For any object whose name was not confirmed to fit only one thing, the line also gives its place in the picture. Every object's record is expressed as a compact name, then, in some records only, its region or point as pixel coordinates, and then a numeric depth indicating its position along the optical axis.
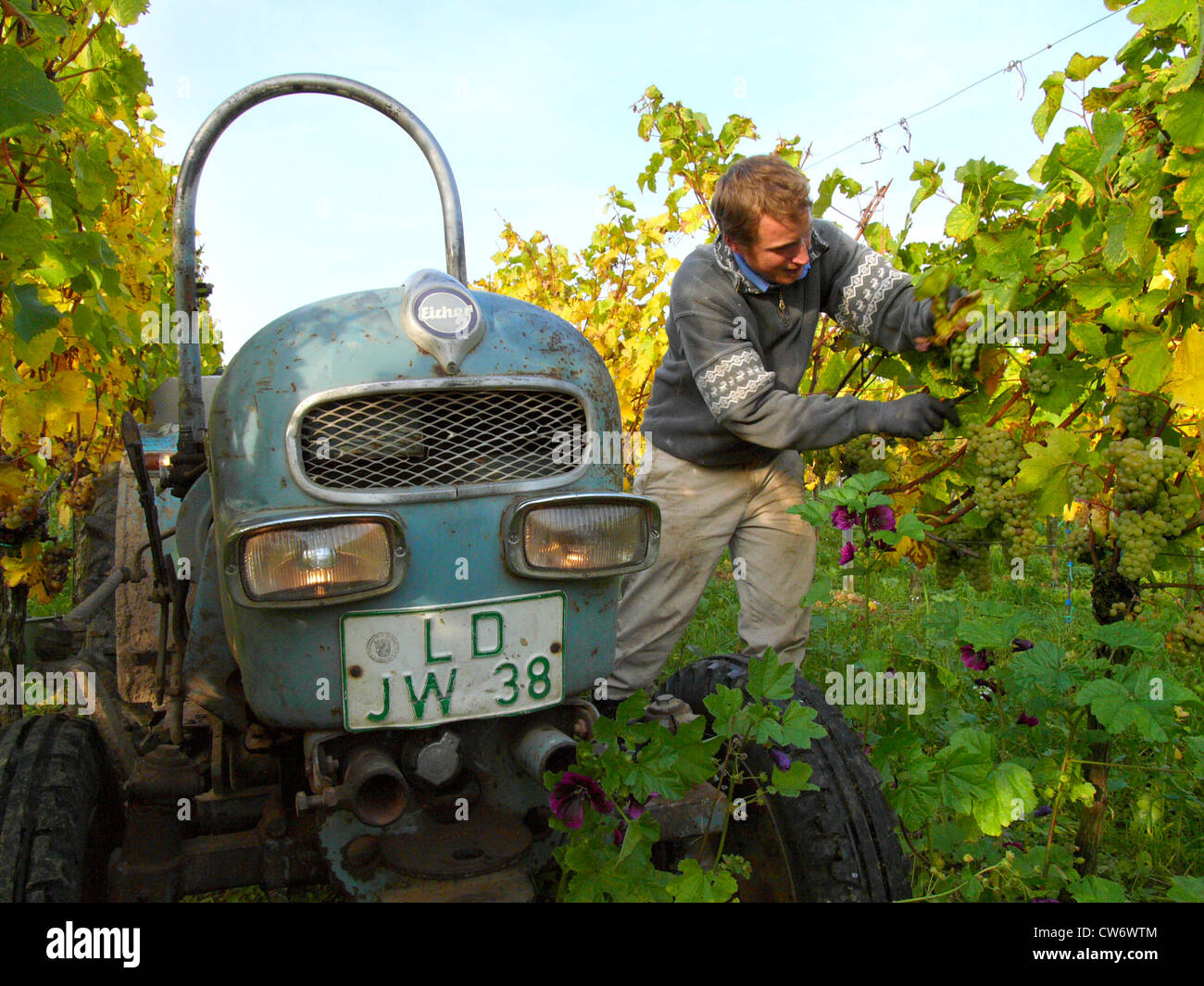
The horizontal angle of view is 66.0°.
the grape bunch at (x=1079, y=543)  2.24
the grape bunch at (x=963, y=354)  1.93
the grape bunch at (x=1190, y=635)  1.95
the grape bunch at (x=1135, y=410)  2.02
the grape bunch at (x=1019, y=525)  2.05
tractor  1.57
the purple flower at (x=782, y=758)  1.86
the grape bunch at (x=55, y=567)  3.36
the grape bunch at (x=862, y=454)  2.63
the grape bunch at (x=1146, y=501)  1.88
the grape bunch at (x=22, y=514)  2.96
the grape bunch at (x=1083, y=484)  1.95
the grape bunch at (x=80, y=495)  4.29
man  2.36
